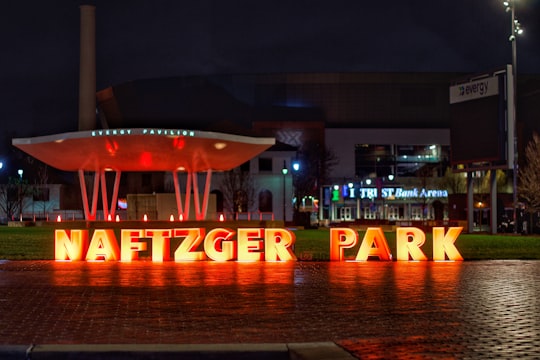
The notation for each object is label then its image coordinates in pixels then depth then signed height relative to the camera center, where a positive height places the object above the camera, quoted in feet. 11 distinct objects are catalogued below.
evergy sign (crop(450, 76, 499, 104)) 183.52 +29.09
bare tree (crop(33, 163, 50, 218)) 293.96 +8.60
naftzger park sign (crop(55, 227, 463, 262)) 77.00 -2.70
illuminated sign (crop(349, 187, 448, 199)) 350.43 +9.75
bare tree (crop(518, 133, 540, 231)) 203.00 +8.28
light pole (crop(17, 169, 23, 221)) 270.75 +7.50
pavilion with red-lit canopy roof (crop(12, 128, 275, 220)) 157.99 +14.03
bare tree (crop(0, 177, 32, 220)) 281.74 +8.25
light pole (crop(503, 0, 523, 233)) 178.81 +38.63
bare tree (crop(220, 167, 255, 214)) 276.00 +9.08
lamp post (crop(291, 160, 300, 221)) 314.74 +11.48
